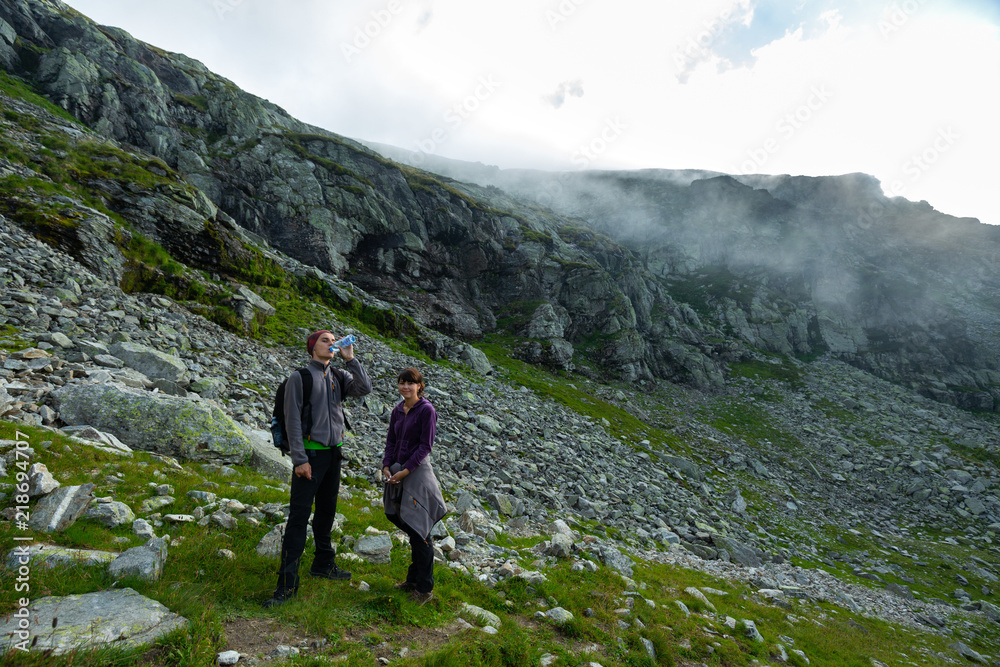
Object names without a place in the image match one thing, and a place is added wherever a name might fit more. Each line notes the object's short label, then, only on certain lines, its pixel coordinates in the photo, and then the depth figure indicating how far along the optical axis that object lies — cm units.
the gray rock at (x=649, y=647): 734
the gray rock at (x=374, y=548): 775
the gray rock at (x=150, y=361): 1336
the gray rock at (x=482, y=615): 664
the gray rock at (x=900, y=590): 2185
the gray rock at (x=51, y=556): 439
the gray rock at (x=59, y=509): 543
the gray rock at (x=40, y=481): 599
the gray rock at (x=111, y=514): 609
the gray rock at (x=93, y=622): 346
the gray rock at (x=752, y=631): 972
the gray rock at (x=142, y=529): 609
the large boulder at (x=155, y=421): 954
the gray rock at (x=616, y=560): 1152
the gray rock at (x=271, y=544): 661
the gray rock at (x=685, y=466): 3219
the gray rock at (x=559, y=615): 740
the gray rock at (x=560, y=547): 1103
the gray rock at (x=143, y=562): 483
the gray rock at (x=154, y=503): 677
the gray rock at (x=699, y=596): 1090
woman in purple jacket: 677
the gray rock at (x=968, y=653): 1518
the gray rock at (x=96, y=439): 848
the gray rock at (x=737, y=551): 2003
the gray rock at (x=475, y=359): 4266
